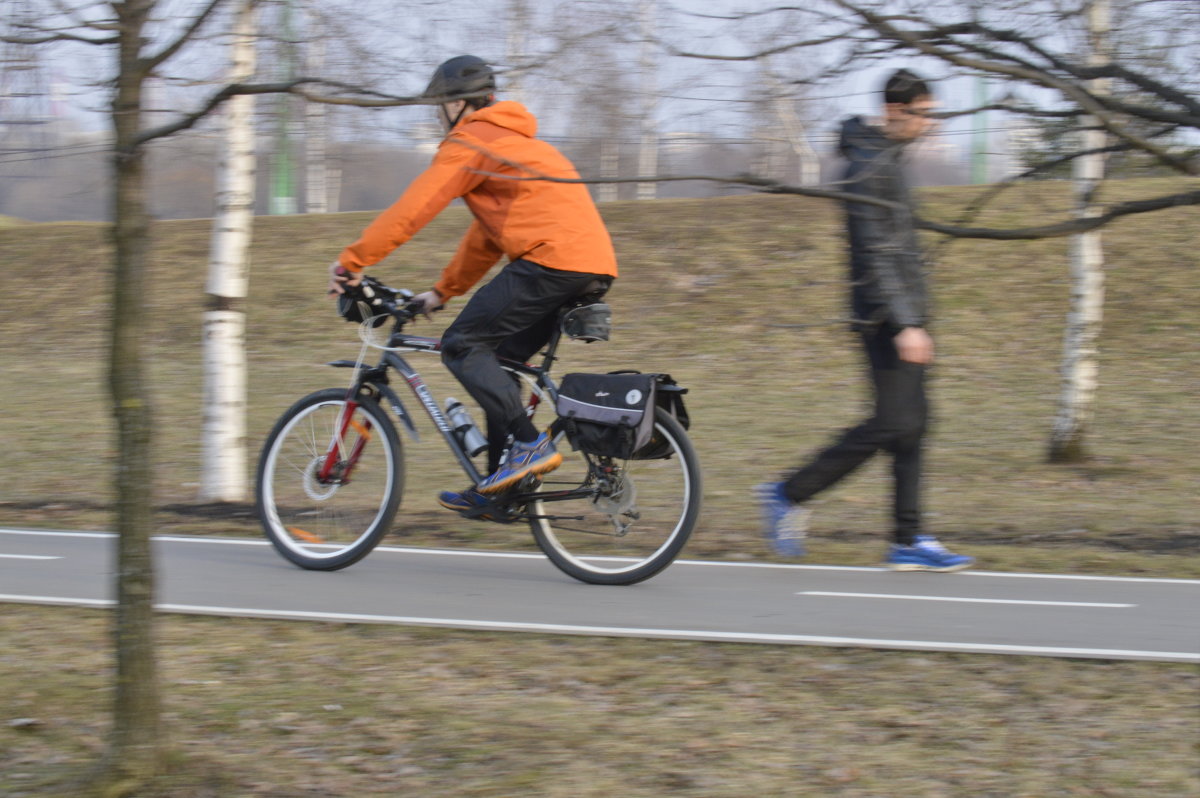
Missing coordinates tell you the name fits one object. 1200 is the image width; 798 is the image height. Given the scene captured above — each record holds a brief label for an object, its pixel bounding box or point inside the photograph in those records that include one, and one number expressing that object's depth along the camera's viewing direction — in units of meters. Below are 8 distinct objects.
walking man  9.61
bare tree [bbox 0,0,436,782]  6.84
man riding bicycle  10.27
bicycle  10.84
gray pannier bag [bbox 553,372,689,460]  10.57
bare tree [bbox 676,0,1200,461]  10.14
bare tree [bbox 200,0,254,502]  15.36
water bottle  11.30
